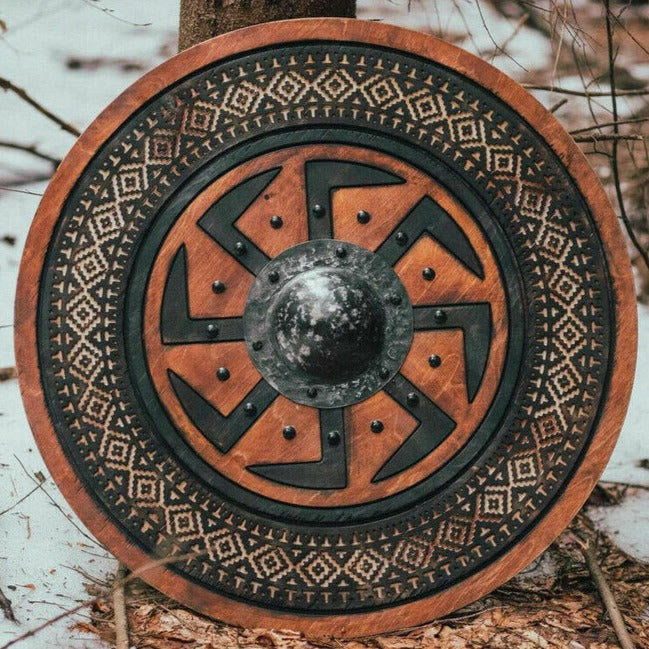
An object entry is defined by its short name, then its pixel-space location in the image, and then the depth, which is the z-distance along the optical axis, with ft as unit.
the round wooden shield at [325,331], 7.72
